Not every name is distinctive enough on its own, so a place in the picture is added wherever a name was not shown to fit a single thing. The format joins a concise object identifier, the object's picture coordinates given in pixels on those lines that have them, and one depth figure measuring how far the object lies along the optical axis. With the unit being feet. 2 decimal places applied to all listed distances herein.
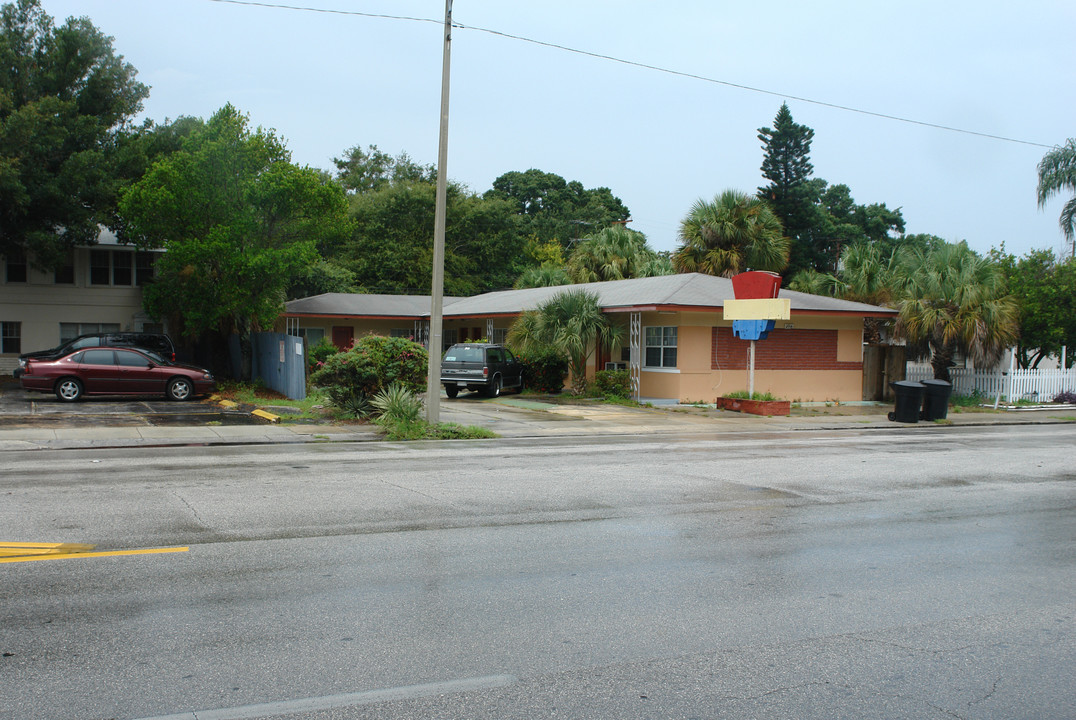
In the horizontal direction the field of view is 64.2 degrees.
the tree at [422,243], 167.84
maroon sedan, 70.85
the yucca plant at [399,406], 57.36
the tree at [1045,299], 91.50
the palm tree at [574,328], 82.33
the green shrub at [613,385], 85.25
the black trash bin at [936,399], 73.10
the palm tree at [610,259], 125.49
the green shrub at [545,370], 91.91
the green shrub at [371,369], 61.72
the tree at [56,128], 96.22
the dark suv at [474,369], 86.53
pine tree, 188.65
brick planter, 76.59
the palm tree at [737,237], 111.75
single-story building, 83.35
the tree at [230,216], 86.38
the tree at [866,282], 98.89
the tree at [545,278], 131.23
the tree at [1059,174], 120.67
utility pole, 55.91
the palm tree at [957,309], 86.07
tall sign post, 75.25
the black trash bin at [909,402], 72.28
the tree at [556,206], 210.18
